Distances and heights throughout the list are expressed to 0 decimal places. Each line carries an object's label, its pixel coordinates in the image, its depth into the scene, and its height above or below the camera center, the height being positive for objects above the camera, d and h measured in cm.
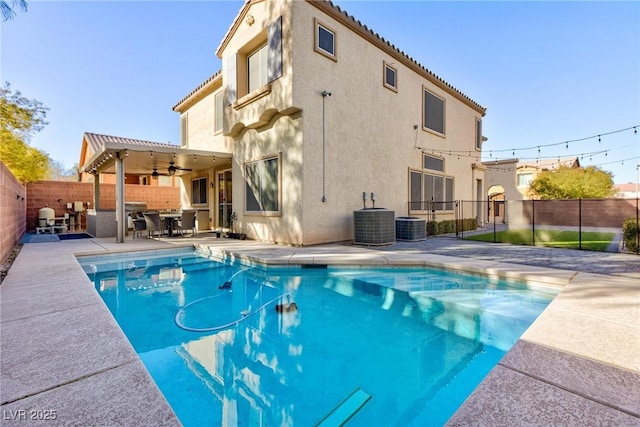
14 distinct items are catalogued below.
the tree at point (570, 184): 1908 +174
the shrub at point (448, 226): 1227 -63
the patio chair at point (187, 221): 1087 -30
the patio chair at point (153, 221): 1048 -30
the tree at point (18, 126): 1020 +317
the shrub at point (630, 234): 717 -57
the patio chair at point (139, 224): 1084 -39
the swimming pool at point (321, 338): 236 -145
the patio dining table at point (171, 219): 1106 -22
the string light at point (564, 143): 899 +259
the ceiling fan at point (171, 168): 1109 +164
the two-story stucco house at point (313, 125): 843 +288
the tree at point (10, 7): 341 +235
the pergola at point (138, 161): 894 +187
